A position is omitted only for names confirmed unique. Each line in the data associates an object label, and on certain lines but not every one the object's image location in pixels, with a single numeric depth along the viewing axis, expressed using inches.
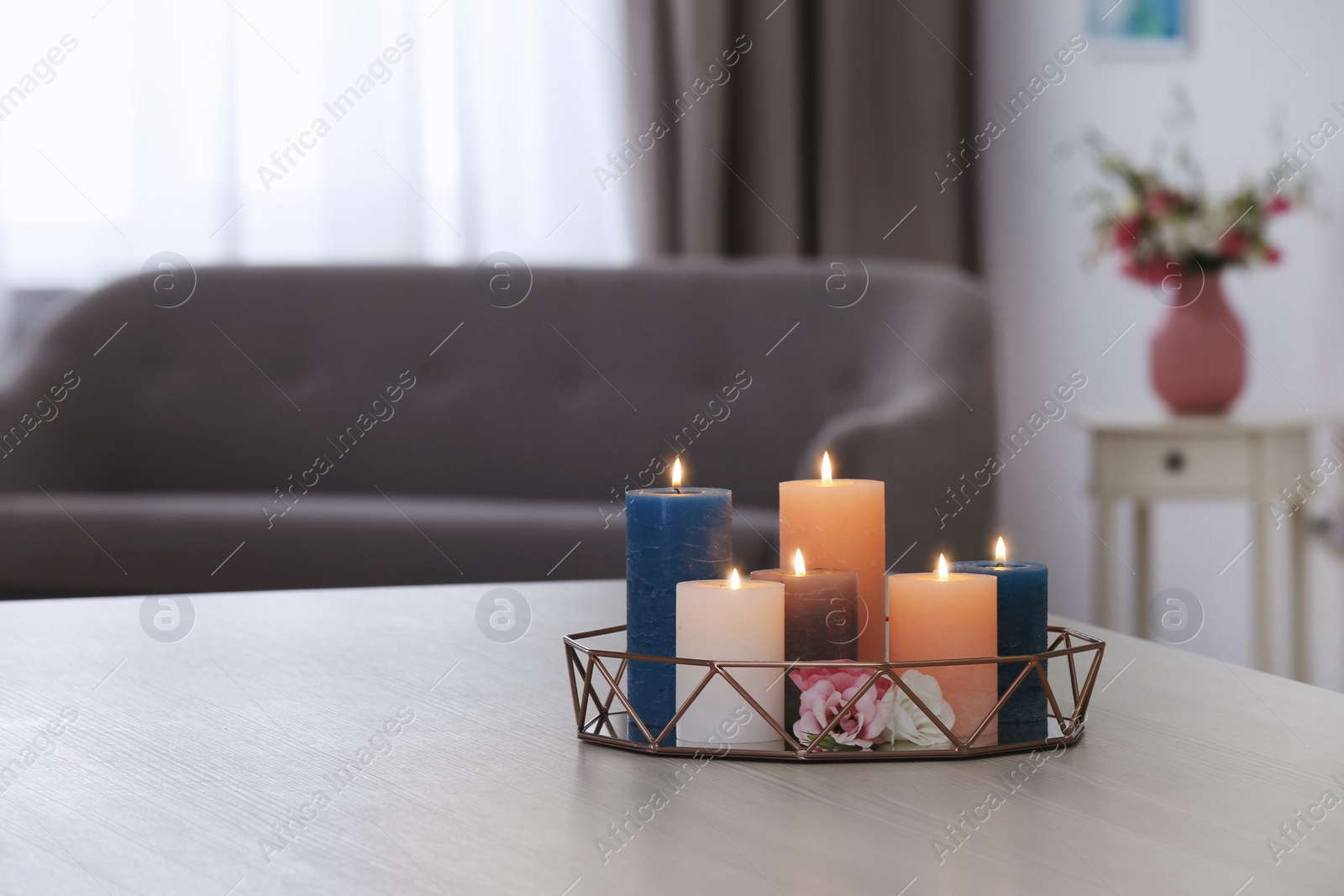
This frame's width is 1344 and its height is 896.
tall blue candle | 101.5
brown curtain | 306.8
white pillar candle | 99.6
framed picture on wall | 262.2
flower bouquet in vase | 222.6
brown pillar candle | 100.4
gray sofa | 232.0
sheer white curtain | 271.2
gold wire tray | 99.1
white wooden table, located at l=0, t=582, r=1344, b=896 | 93.1
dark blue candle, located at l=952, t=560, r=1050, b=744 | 101.3
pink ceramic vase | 226.2
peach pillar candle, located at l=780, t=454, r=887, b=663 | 102.3
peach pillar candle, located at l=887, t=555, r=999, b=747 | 100.2
